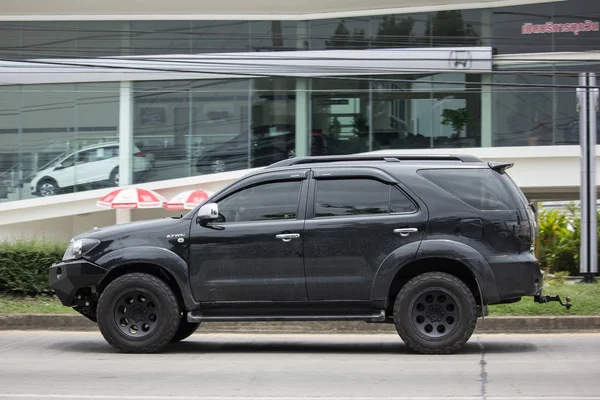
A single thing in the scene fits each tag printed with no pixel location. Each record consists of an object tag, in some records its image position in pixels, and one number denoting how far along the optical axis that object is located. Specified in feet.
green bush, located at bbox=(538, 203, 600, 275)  58.54
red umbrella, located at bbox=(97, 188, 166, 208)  80.84
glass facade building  89.35
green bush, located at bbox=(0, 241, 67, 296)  43.78
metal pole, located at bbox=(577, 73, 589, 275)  52.16
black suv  29.55
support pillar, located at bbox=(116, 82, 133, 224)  93.61
